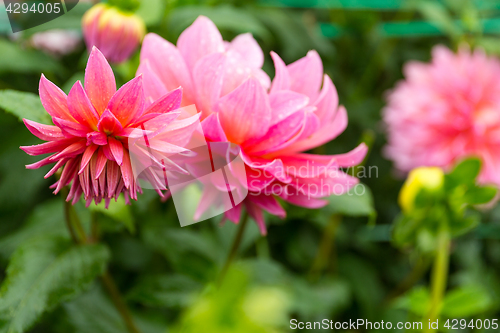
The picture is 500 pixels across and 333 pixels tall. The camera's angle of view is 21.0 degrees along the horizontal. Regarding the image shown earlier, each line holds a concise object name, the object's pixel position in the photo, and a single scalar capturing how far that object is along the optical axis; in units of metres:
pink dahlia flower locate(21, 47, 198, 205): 0.58
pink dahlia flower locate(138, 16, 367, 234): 0.75
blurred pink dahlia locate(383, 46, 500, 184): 1.06
